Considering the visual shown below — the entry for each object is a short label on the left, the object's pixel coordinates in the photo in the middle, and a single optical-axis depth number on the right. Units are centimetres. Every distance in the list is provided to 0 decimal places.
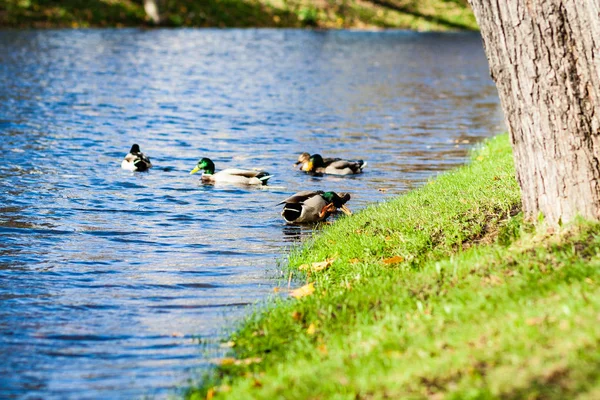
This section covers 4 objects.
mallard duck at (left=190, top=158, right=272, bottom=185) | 2553
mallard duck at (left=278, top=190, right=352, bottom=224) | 2058
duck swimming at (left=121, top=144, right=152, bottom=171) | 2730
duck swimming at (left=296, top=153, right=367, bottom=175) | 2742
